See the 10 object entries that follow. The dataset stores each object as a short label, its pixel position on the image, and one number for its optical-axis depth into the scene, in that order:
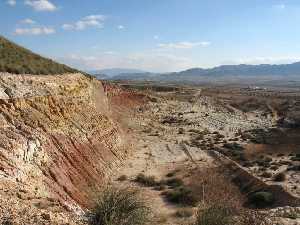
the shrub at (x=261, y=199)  15.01
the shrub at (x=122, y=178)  18.06
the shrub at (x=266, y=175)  18.74
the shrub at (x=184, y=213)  13.64
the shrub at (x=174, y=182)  17.69
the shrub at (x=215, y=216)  9.29
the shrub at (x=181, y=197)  15.30
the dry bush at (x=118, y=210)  8.84
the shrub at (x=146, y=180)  17.80
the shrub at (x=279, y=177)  17.90
